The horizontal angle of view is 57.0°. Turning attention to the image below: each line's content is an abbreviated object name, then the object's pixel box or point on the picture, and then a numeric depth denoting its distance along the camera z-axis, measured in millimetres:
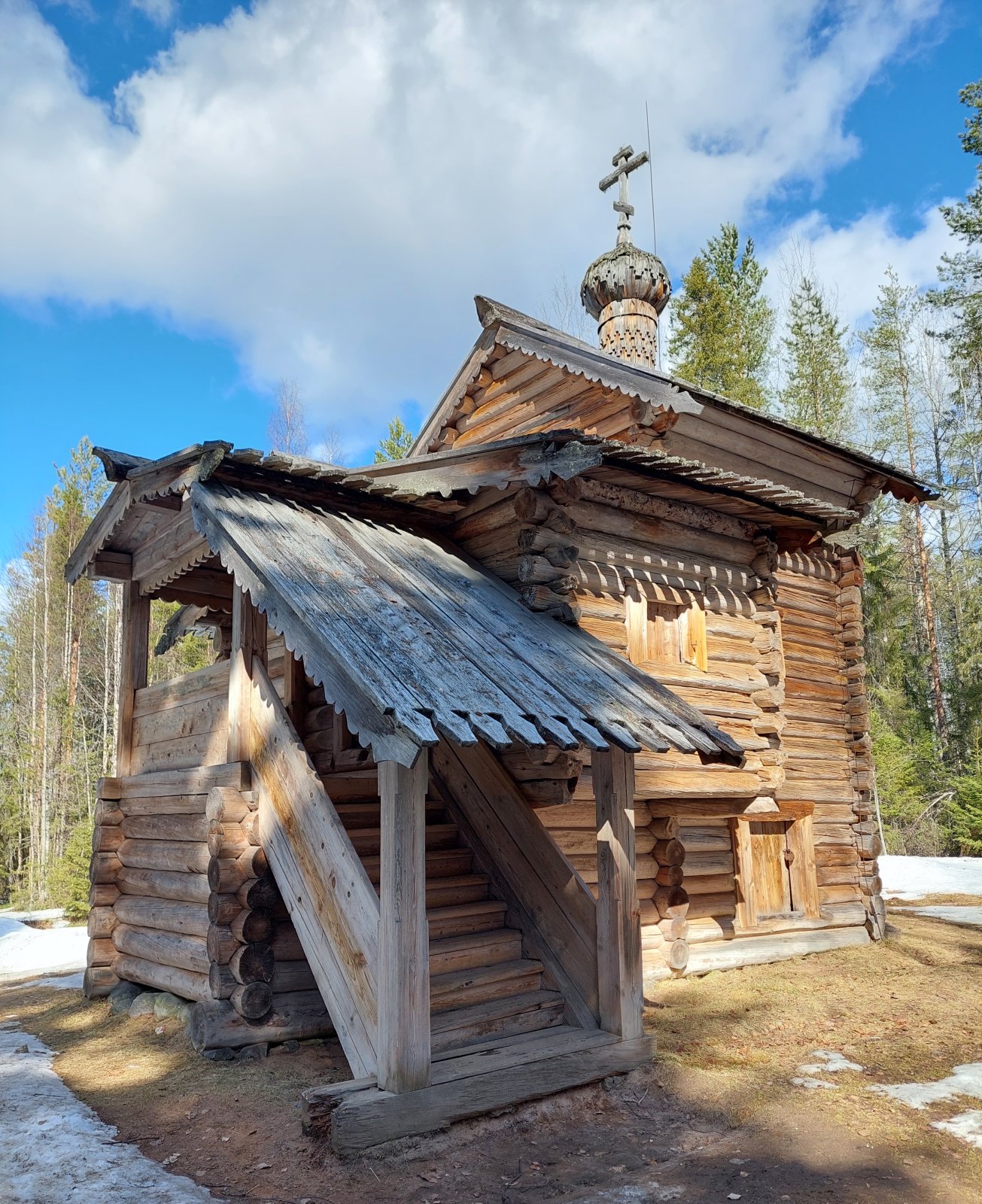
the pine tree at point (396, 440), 25516
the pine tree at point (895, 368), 31188
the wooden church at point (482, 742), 5797
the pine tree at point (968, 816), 22781
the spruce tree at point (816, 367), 30891
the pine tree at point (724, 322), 28016
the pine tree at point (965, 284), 24547
